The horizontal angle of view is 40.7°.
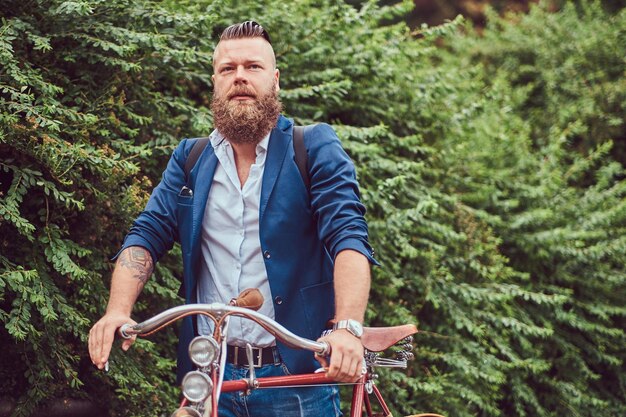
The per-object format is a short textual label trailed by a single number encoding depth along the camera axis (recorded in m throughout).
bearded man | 3.06
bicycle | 2.41
